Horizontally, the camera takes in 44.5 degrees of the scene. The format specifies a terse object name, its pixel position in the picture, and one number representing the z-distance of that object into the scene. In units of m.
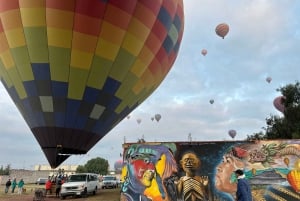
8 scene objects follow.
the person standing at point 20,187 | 29.45
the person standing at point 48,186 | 23.88
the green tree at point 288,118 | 36.28
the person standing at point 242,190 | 8.98
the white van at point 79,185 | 21.84
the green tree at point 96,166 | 121.37
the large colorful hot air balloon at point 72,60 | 17.02
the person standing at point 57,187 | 23.77
